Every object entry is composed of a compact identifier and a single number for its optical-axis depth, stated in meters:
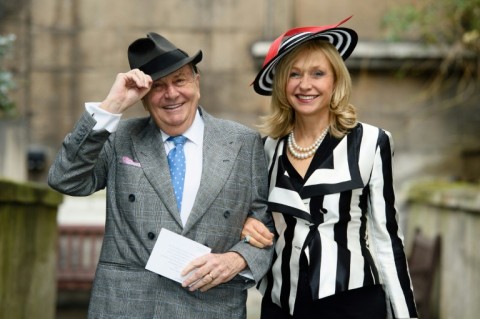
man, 4.10
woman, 4.25
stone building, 9.59
